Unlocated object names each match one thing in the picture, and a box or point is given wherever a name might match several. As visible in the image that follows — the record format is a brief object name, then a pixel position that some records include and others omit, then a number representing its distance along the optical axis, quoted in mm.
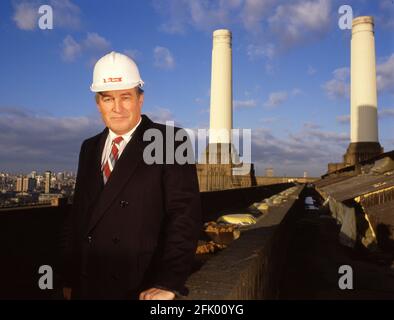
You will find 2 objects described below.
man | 2105
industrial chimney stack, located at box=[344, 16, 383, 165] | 35219
